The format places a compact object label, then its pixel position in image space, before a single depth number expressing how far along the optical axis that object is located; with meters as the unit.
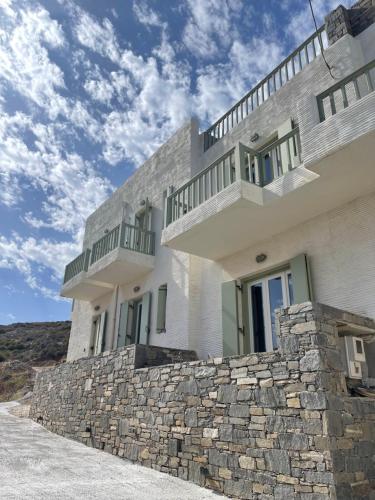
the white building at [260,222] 5.59
